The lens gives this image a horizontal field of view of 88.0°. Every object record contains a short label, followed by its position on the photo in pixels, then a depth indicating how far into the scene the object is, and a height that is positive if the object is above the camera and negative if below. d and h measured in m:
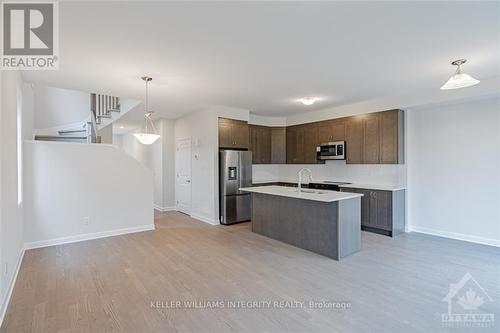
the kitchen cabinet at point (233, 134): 5.81 +0.70
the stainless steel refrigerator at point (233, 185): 5.65 -0.49
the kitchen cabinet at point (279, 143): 7.21 +0.57
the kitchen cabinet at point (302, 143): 6.40 +0.52
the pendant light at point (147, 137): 3.76 +0.42
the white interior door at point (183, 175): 6.82 -0.31
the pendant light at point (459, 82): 2.84 +0.90
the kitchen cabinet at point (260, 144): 6.82 +0.53
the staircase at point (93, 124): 6.05 +0.97
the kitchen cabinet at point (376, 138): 4.96 +0.51
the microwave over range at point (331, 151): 5.72 +0.29
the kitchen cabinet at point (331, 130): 5.79 +0.76
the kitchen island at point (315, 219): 3.66 -0.88
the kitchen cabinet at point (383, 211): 4.75 -0.92
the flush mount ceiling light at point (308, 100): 5.01 +1.24
